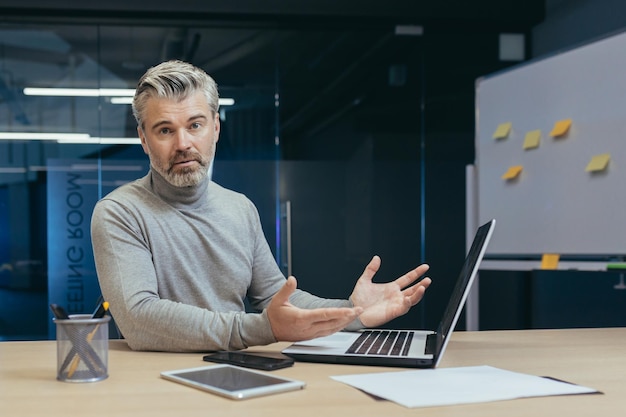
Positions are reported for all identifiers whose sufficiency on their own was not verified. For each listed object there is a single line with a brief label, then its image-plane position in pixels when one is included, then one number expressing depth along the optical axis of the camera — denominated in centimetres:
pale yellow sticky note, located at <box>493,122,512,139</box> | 363
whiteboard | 302
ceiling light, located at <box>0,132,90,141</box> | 410
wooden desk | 92
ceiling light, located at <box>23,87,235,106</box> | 414
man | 138
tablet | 99
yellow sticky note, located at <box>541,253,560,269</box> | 328
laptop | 120
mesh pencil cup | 108
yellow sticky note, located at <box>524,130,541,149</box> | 342
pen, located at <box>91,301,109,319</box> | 112
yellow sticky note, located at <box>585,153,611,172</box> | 303
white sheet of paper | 97
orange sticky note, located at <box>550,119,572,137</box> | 326
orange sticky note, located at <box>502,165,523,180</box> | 353
